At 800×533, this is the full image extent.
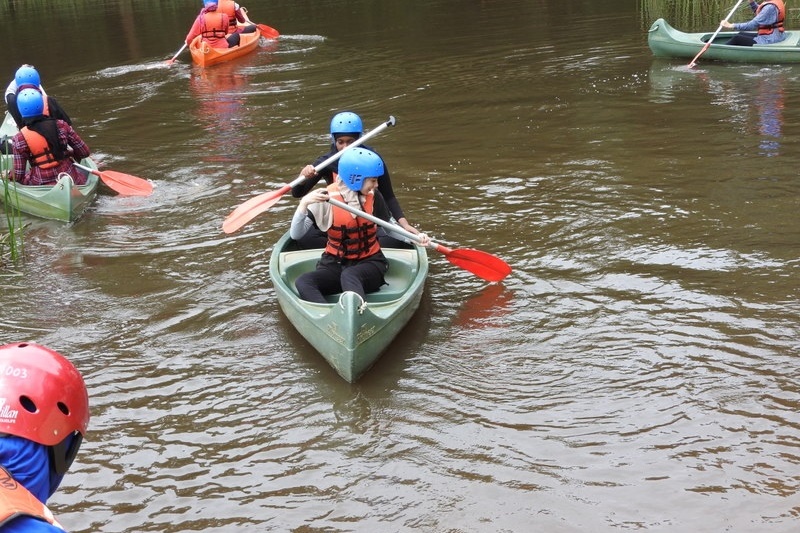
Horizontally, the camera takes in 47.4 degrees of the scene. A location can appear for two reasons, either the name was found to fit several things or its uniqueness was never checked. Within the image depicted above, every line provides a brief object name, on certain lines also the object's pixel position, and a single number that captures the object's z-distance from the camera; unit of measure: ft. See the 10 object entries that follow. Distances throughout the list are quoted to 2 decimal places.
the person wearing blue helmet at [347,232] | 17.80
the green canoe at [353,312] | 15.99
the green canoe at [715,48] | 41.11
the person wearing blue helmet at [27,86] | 27.61
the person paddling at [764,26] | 40.88
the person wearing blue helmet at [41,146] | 25.93
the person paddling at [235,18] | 52.80
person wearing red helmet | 6.23
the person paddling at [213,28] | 50.90
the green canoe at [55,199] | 26.14
